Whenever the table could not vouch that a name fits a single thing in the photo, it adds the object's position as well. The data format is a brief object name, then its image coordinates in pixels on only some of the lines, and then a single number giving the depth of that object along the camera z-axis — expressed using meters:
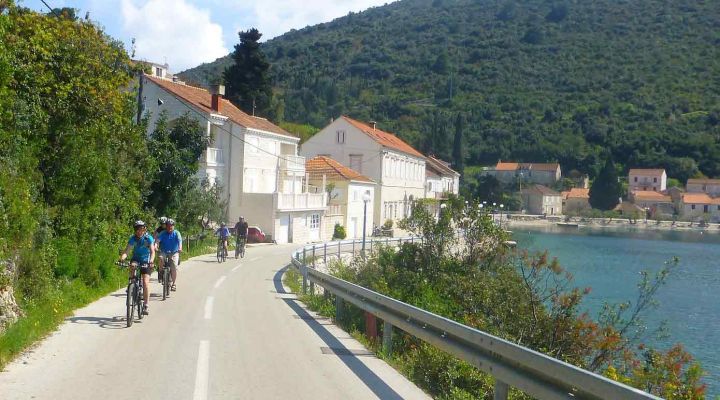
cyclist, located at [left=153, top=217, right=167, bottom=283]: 15.82
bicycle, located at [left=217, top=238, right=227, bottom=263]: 31.12
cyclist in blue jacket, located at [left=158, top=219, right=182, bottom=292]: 16.03
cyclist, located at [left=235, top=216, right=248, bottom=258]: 34.69
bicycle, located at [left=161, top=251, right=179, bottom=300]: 16.33
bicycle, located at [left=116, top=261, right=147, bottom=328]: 12.45
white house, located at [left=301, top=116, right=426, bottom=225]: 67.44
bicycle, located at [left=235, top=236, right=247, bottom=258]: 34.72
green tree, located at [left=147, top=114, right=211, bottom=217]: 32.84
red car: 46.53
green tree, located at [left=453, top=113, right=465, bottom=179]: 138.88
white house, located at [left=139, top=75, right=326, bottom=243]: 46.25
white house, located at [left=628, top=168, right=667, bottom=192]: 149.25
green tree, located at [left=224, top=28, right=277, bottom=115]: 74.69
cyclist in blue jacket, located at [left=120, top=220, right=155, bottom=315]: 12.81
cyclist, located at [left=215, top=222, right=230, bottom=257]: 31.02
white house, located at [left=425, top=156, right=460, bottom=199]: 87.56
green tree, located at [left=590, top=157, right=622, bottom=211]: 136.38
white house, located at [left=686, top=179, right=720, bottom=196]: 145.25
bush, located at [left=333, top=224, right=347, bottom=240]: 56.89
